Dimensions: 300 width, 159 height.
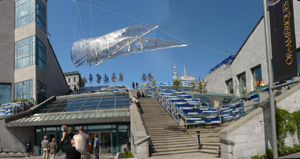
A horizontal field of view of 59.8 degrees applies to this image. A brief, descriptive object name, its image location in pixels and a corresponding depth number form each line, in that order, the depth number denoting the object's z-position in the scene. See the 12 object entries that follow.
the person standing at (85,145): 7.29
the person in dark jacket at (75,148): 6.86
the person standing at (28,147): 23.45
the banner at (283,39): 10.91
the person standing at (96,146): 14.02
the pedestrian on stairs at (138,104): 23.47
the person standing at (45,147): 15.53
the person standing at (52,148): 13.70
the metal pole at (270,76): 9.43
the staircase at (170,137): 15.76
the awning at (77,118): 23.22
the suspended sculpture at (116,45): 38.25
